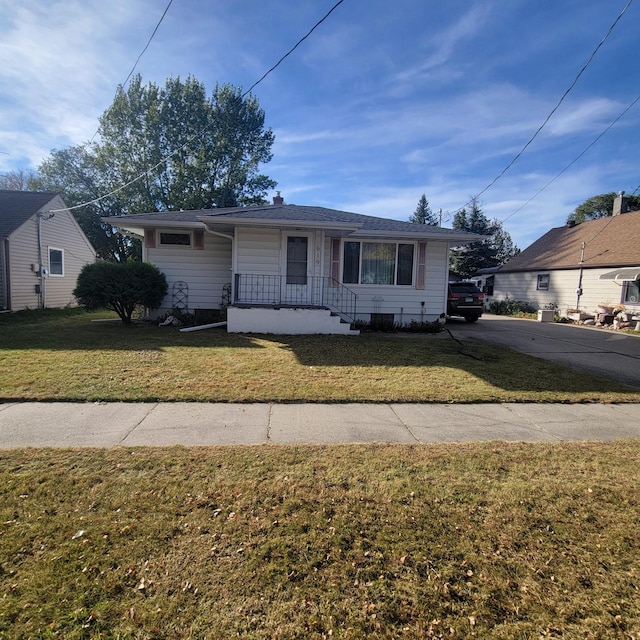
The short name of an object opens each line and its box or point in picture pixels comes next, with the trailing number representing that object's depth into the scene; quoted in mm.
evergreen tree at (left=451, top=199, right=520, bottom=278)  32688
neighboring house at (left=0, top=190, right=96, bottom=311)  13773
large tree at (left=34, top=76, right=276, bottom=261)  27906
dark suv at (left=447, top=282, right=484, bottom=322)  14531
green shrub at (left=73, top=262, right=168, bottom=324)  9609
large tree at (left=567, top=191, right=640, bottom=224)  38050
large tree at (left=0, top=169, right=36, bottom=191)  31922
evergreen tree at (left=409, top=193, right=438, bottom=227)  45250
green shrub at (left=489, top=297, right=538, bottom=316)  21547
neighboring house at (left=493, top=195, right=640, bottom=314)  16422
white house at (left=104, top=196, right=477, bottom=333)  9945
